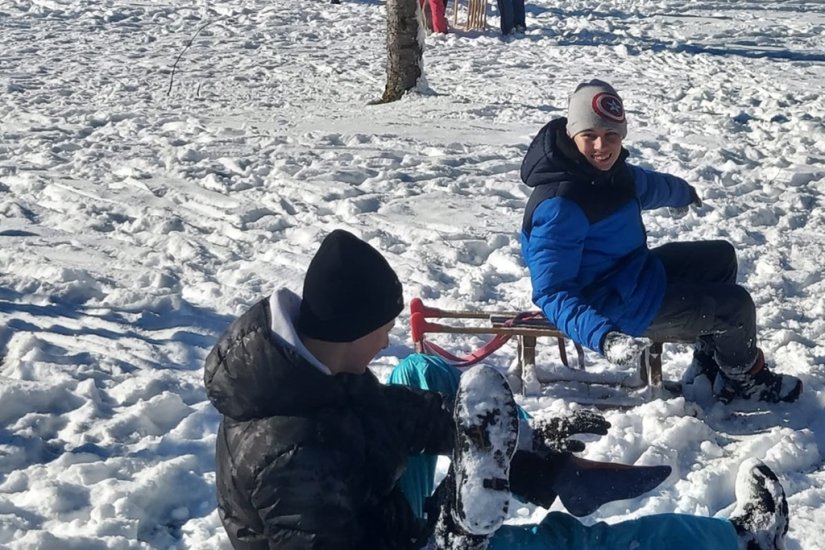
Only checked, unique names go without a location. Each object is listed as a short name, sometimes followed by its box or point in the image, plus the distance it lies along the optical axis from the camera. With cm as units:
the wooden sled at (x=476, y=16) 1309
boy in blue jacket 354
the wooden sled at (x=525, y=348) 396
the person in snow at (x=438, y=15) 1262
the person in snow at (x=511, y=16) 1252
